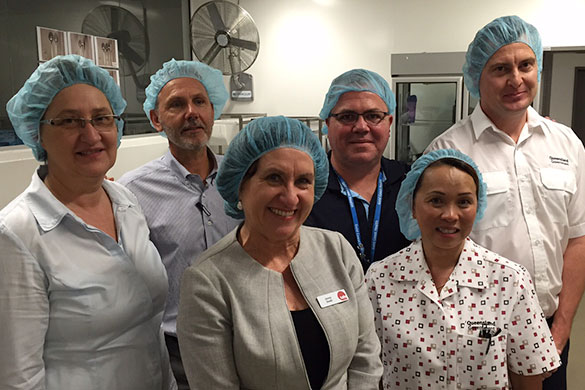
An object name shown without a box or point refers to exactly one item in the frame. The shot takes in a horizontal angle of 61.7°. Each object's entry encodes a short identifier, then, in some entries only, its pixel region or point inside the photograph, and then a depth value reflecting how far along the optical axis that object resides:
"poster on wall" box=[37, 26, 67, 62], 2.94
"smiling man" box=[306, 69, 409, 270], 1.88
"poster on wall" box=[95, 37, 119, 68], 3.36
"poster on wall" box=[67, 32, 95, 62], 3.09
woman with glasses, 1.29
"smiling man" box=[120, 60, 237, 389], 1.75
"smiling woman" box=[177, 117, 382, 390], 1.24
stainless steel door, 4.59
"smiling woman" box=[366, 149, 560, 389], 1.56
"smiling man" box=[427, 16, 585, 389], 1.89
